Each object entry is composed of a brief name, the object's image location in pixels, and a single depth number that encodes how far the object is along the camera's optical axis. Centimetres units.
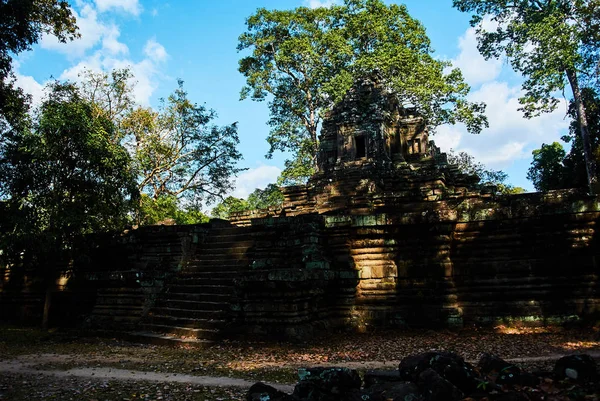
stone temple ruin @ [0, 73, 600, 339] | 743
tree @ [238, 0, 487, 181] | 2361
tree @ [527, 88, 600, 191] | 2412
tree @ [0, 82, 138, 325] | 890
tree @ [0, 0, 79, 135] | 876
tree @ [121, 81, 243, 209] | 2270
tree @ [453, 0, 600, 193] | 1923
